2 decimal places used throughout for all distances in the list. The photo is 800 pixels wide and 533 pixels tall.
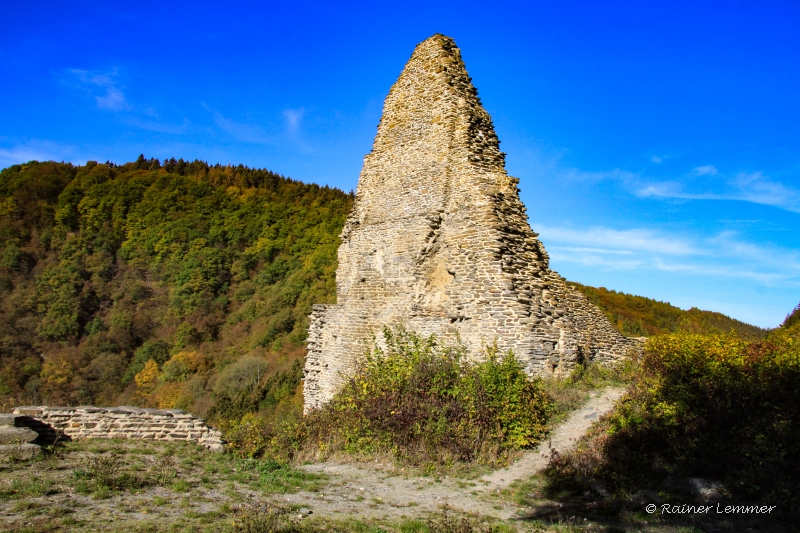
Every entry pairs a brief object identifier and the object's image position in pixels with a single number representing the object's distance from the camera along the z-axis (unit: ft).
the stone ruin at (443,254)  31.65
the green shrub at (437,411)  24.40
